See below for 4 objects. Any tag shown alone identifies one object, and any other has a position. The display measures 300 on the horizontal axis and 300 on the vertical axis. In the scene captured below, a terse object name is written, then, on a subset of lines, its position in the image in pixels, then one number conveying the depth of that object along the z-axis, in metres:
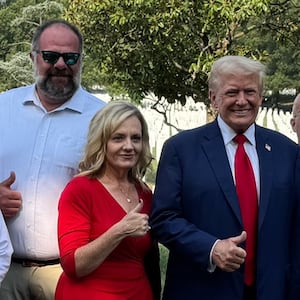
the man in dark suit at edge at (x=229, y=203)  2.96
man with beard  3.44
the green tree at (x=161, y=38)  9.09
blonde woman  2.93
